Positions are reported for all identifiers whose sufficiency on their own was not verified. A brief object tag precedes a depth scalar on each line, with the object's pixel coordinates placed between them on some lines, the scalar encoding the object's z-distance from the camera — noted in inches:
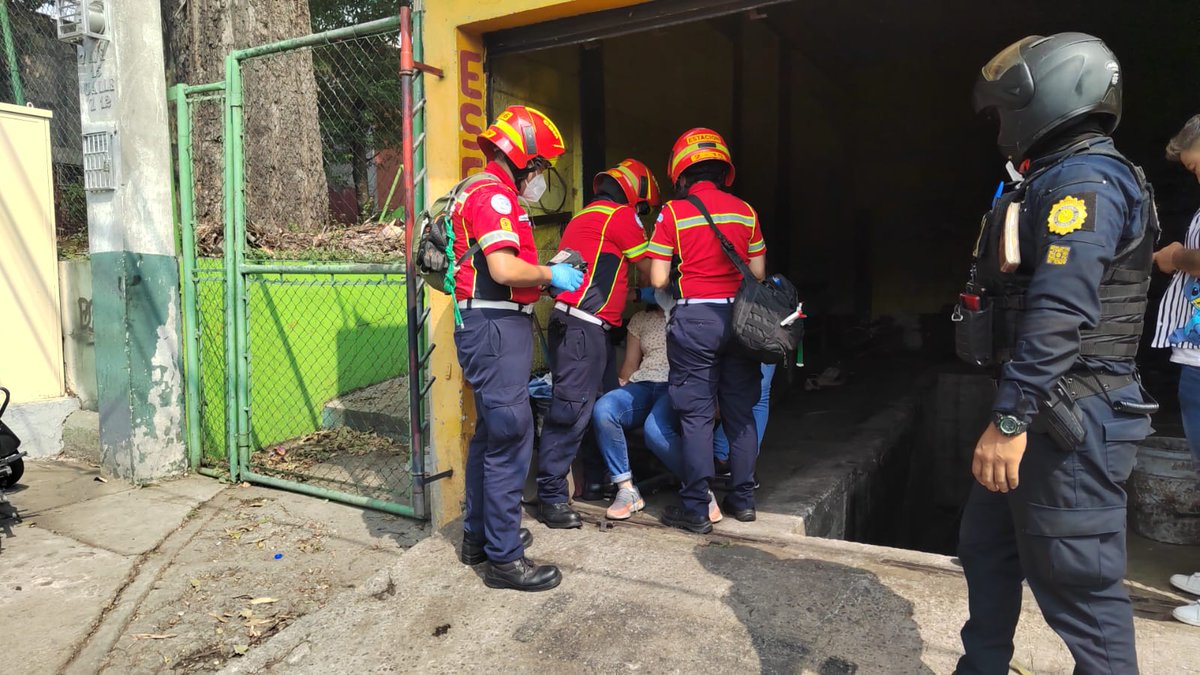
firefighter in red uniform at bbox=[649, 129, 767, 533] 146.0
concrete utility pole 212.1
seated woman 155.0
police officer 73.9
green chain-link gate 202.2
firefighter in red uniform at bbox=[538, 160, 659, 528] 148.4
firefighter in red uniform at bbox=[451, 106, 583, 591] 122.6
